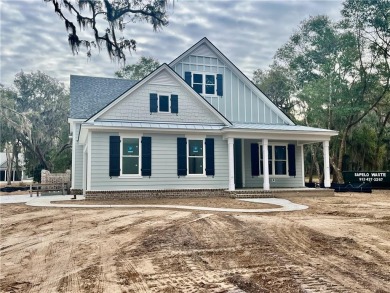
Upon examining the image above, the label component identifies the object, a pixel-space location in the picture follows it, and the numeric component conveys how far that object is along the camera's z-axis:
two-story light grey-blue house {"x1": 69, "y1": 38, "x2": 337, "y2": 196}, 14.66
